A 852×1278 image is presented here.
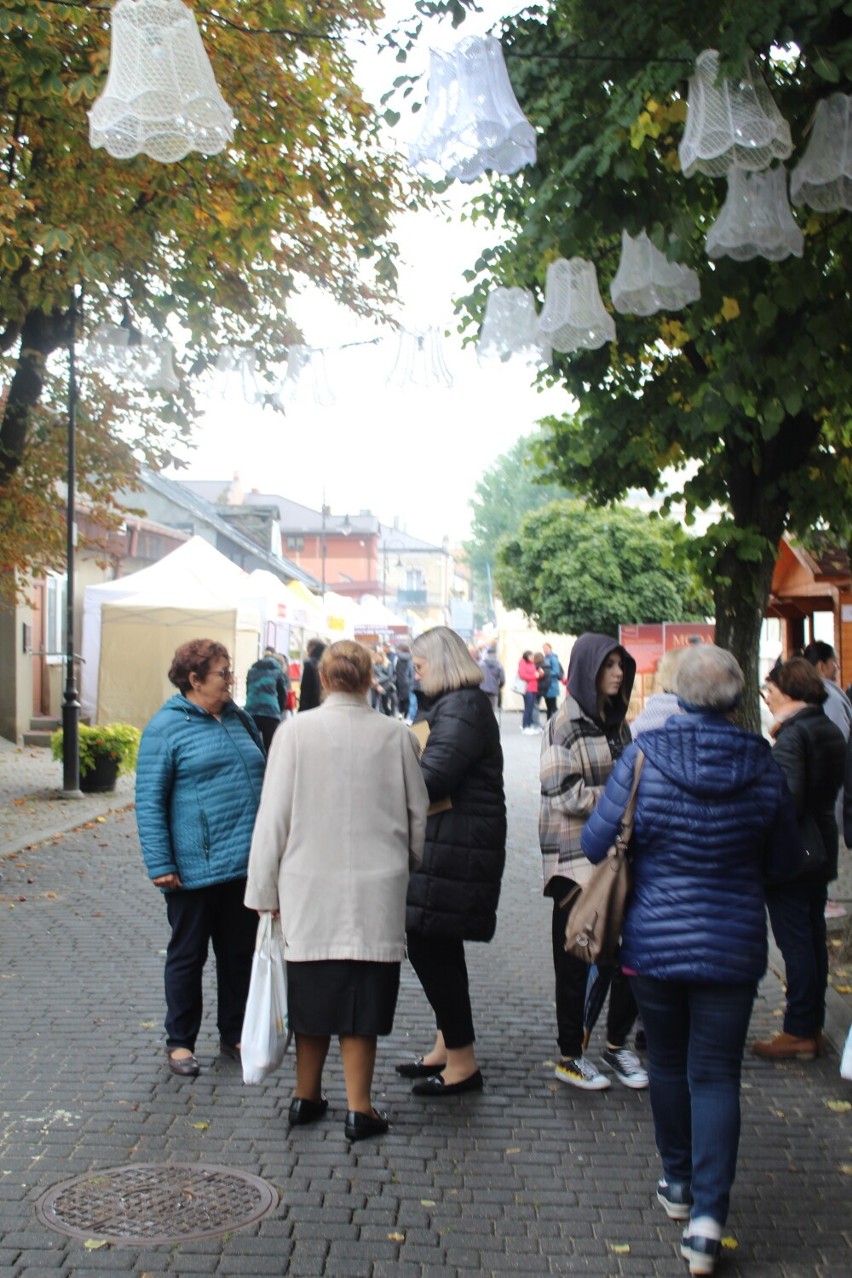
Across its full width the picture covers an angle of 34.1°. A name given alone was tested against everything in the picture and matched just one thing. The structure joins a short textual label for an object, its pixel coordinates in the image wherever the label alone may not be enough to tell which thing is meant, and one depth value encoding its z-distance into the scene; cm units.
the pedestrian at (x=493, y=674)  3131
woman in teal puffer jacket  603
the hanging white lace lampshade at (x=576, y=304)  812
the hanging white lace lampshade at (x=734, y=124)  620
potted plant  1827
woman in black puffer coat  562
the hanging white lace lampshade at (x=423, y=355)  955
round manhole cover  434
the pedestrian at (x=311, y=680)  1502
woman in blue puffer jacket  414
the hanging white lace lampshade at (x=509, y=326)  840
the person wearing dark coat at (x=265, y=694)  1524
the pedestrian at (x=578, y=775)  565
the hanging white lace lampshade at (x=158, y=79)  596
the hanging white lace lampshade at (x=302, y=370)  1002
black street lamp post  1669
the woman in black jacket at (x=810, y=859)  646
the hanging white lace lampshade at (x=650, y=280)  759
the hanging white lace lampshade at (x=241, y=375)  1005
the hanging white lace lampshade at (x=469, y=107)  618
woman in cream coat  509
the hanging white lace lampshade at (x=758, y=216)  672
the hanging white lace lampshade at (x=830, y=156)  636
